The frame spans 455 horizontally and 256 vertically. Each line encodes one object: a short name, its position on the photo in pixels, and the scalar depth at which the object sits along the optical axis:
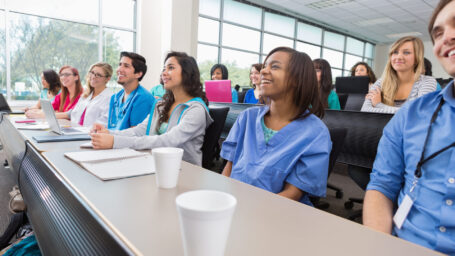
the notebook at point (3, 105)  3.62
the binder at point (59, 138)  1.37
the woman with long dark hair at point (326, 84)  2.95
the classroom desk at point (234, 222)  0.48
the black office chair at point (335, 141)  1.25
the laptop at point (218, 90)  3.27
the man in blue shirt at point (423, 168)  0.73
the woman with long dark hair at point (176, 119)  1.32
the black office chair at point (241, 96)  4.52
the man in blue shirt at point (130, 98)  2.20
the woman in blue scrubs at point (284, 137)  1.11
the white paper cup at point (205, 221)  0.35
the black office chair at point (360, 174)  1.51
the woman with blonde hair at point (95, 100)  2.71
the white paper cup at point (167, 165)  0.72
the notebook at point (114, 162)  0.88
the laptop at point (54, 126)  1.66
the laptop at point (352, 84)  3.23
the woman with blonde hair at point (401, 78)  2.18
